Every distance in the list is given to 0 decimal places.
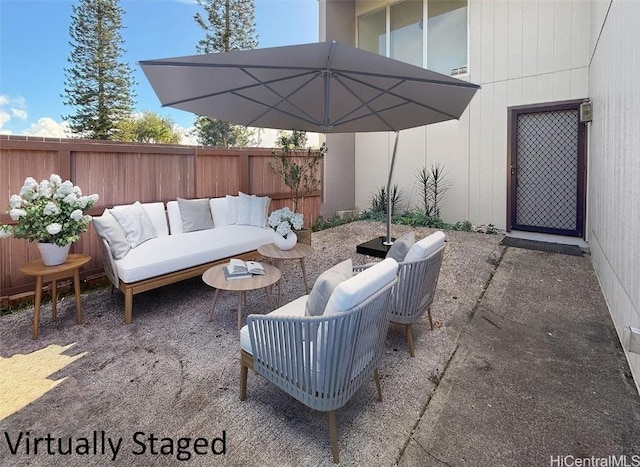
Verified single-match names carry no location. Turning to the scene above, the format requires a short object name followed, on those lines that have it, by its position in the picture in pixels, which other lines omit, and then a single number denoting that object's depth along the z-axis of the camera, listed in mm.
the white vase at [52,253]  3143
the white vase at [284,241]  4062
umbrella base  5121
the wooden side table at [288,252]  3840
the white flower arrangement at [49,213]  3080
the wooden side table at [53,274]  2996
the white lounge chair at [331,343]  1630
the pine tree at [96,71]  10523
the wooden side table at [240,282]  2980
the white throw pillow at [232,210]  5254
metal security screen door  5891
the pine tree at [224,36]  10898
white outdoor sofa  3441
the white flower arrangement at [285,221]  4039
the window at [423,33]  7133
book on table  3189
